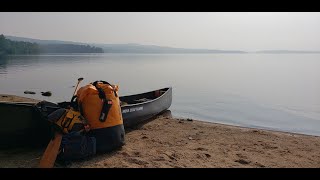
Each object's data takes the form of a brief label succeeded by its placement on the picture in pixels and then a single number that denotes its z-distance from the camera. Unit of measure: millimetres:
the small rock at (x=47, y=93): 14736
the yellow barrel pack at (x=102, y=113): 4566
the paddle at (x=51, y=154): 4166
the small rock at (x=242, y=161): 4624
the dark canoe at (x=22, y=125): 4577
